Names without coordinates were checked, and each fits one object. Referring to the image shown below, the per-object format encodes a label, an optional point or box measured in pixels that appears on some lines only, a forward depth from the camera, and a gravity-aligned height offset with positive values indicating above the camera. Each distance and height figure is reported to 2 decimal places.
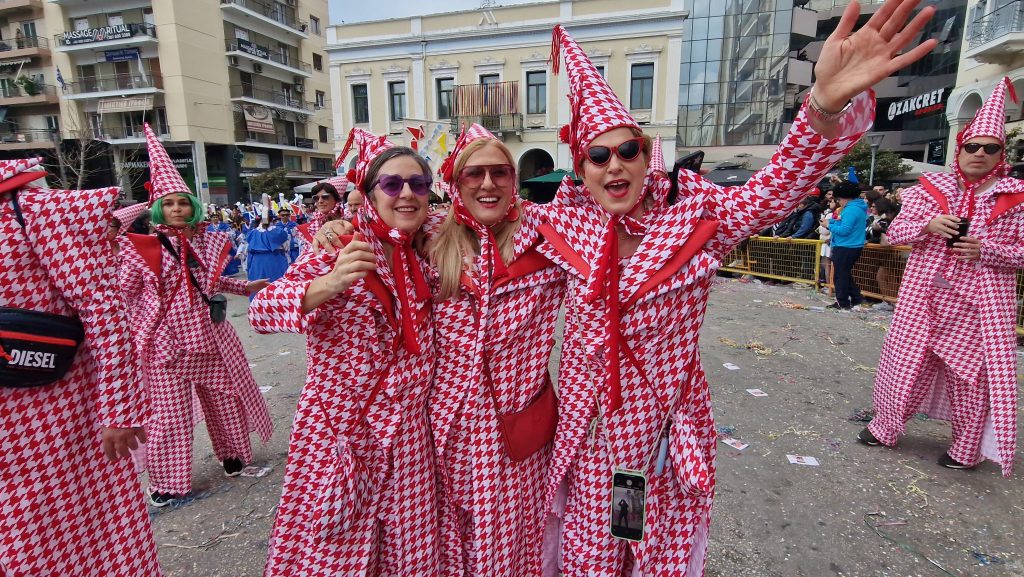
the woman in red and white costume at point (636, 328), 1.63 -0.48
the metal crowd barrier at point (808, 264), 7.74 -1.50
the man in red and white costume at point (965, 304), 2.96 -0.76
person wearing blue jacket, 7.57 -0.82
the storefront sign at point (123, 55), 27.42 +7.25
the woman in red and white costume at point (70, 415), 1.55 -0.74
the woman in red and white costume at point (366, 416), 1.67 -0.79
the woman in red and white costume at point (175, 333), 2.98 -0.87
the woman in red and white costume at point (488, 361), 1.78 -0.63
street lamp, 16.04 +1.30
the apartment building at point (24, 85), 28.42 +6.05
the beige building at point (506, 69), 21.48 +5.35
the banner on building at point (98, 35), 26.88 +8.32
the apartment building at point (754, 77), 29.38 +6.37
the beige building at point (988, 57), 15.32 +4.15
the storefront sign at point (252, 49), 30.50 +8.48
